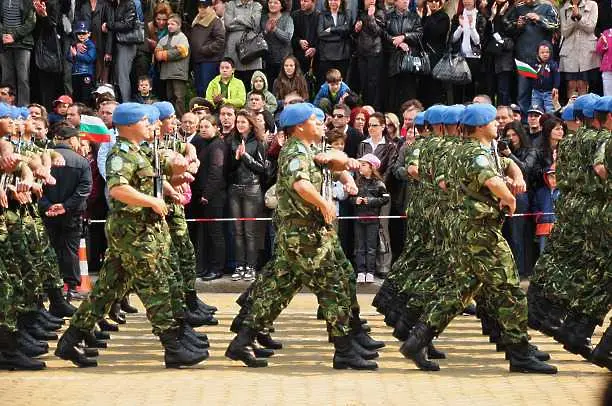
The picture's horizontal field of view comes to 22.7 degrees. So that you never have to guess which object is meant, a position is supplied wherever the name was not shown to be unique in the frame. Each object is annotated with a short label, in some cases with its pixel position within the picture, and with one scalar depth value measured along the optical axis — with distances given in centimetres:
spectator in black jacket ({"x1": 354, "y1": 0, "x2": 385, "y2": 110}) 2100
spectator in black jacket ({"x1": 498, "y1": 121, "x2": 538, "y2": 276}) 1812
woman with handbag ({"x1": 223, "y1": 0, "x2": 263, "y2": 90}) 2130
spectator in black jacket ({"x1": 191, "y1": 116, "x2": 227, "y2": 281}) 1828
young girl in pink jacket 2047
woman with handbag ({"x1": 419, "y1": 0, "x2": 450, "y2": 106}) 2097
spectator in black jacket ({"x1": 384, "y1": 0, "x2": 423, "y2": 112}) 2088
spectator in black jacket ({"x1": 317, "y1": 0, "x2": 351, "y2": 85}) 2127
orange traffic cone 1731
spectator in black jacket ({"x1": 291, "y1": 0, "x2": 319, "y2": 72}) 2147
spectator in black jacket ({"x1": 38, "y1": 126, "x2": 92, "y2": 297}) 1673
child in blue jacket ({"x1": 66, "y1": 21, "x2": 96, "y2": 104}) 2195
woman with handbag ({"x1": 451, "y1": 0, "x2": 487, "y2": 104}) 2078
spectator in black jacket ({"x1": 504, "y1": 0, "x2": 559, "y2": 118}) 2080
